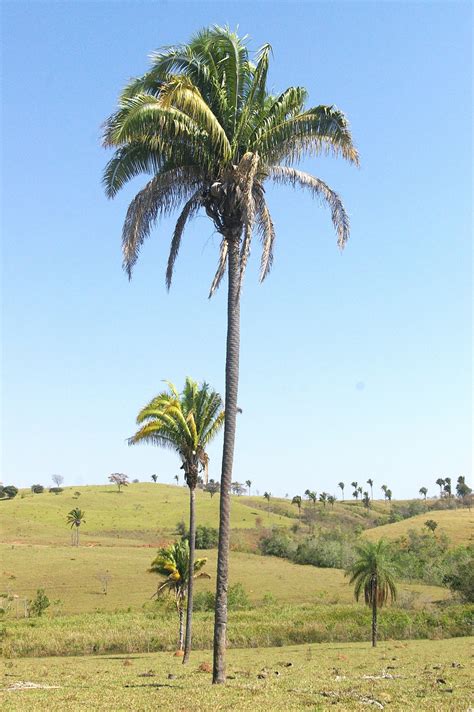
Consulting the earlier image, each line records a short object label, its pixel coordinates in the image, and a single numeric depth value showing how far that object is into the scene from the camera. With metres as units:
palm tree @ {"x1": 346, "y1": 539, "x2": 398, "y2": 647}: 49.06
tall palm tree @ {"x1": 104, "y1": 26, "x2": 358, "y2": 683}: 17.44
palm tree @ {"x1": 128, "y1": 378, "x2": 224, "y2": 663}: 30.05
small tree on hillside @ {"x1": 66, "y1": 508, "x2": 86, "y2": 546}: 108.69
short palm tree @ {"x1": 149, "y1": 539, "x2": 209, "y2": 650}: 41.12
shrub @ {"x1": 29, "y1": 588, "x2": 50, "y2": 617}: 59.81
